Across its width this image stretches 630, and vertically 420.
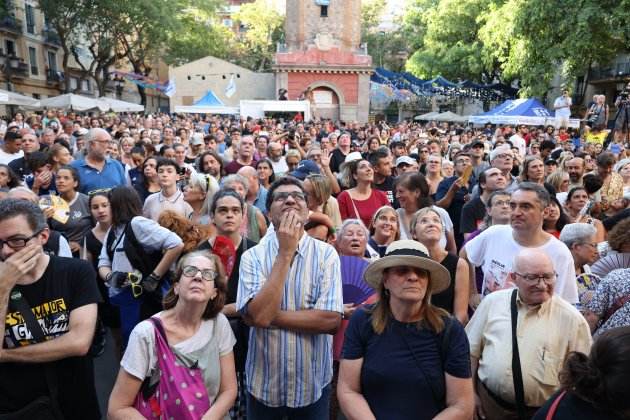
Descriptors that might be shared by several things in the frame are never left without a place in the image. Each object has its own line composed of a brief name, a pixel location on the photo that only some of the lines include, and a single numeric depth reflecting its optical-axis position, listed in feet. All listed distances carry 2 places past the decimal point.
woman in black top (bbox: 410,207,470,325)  10.28
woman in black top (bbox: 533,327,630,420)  5.32
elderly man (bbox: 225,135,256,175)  22.82
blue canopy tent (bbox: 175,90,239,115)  87.86
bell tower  118.32
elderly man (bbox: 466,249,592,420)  8.13
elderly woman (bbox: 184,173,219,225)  15.43
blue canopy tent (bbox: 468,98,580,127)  50.78
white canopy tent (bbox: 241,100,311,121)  94.12
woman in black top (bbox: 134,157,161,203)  18.11
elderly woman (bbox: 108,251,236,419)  7.45
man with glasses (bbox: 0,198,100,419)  7.29
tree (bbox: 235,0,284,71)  159.94
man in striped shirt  8.04
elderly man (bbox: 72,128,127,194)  18.89
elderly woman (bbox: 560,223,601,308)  11.39
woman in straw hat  7.12
